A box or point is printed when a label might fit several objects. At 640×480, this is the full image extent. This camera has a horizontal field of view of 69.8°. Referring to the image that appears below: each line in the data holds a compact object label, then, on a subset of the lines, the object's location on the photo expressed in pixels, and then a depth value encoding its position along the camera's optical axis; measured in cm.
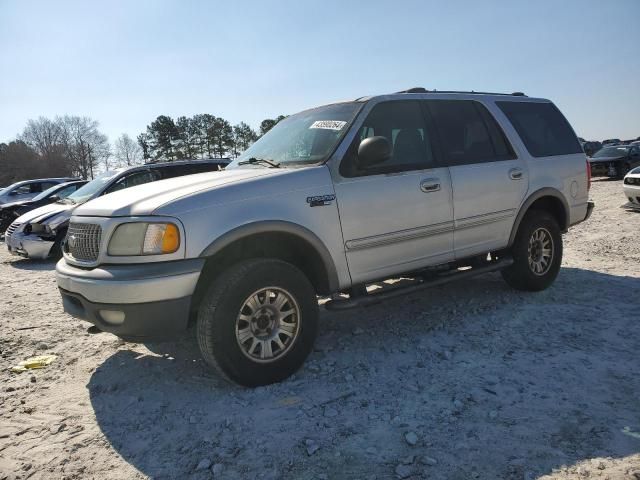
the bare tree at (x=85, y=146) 8219
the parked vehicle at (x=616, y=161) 1848
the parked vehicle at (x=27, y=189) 1492
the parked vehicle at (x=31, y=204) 1193
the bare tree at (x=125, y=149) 8842
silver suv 293
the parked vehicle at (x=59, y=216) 846
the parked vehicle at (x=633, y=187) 1016
